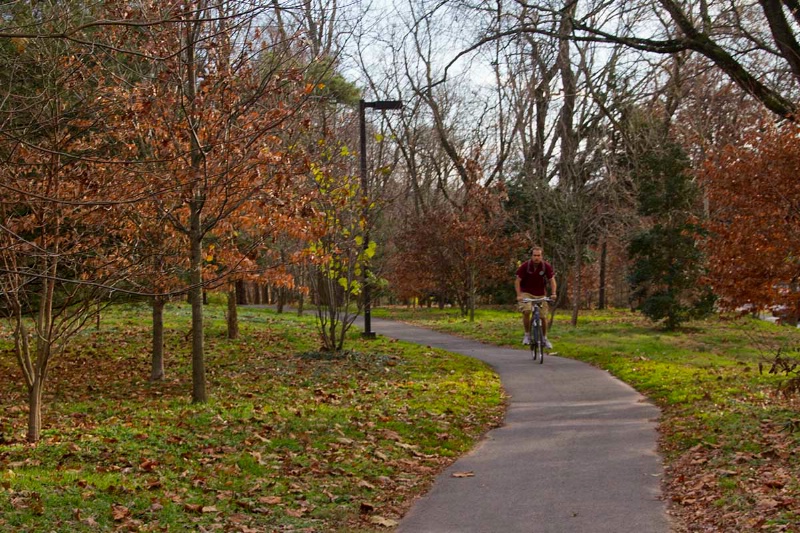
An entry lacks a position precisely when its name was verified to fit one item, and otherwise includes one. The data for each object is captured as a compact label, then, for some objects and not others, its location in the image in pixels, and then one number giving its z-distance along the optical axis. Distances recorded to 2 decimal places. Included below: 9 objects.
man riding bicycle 15.41
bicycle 15.49
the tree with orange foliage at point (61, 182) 8.44
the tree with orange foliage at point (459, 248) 30.84
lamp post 17.52
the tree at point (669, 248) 22.77
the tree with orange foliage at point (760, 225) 10.99
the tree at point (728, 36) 9.36
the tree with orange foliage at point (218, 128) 9.62
